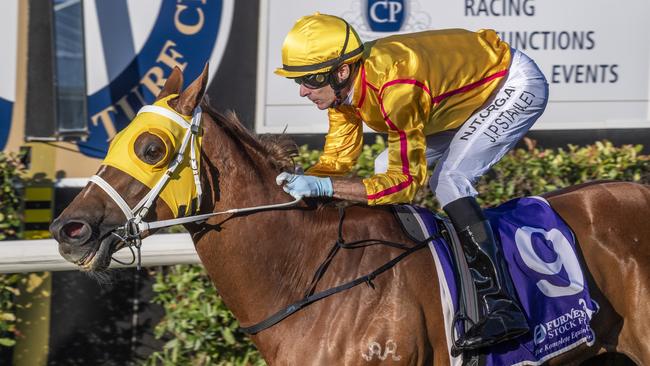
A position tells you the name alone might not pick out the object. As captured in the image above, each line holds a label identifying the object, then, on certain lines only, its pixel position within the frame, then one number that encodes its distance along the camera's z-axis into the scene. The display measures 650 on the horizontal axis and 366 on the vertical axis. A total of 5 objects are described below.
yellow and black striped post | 10.70
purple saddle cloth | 7.55
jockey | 7.09
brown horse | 6.68
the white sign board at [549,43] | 11.62
